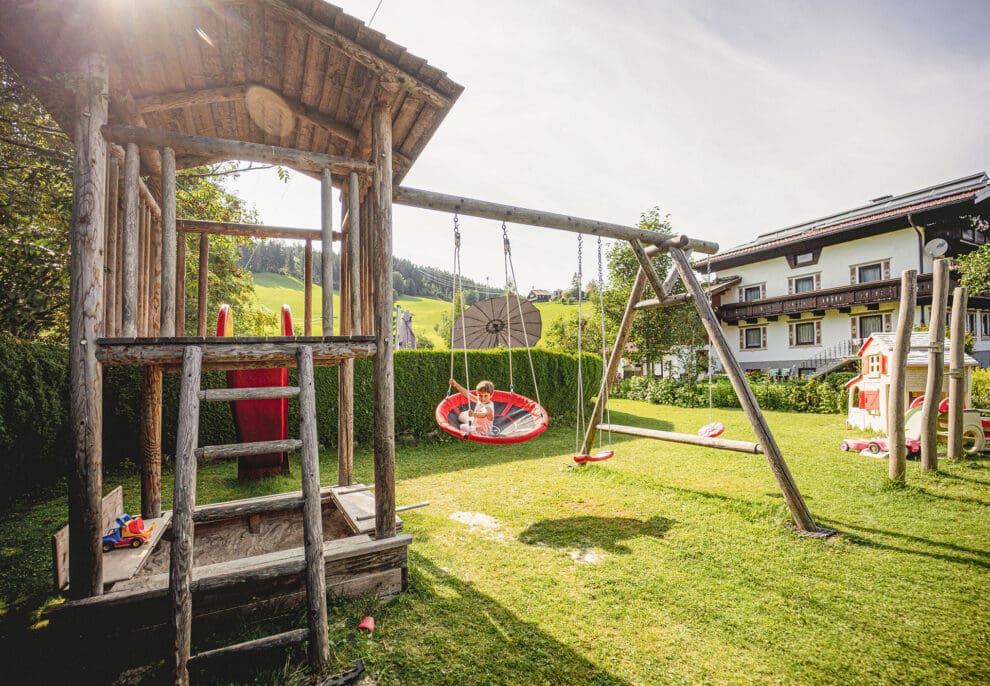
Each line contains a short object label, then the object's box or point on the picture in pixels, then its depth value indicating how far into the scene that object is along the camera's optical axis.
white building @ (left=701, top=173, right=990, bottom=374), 16.72
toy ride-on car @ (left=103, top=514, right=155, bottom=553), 2.76
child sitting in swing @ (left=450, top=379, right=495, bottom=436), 5.59
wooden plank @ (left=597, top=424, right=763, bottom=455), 4.12
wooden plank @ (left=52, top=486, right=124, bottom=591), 2.19
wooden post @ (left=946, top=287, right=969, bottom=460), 5.62
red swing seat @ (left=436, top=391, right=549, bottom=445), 4.39
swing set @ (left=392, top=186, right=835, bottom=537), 3.82
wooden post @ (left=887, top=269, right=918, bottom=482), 4.88
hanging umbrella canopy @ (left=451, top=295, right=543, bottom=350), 8.85
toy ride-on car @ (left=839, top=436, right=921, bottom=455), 6.29
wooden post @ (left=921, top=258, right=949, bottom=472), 5.34
